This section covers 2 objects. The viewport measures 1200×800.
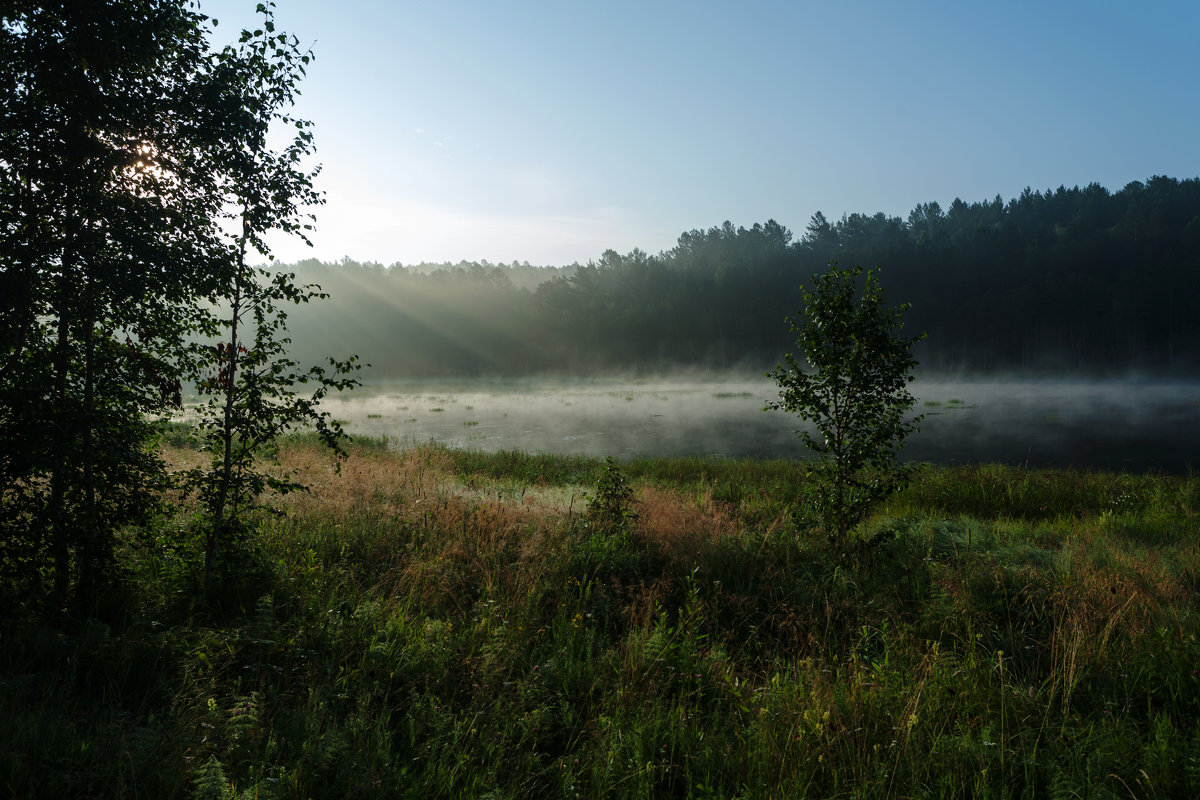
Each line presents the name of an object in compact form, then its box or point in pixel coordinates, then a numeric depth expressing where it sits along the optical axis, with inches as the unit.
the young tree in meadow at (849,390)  353.1
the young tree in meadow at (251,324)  232.4
